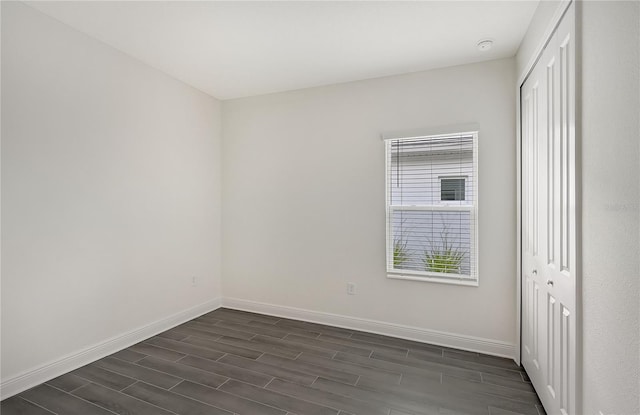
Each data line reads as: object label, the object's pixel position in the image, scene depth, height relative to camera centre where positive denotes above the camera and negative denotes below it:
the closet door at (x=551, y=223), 1.61 -0.10
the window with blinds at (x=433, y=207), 3.11 +0.00
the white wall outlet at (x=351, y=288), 3.55 -0.90
